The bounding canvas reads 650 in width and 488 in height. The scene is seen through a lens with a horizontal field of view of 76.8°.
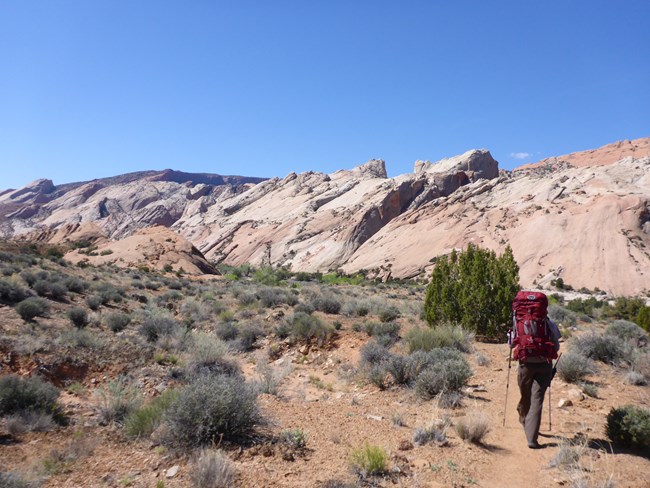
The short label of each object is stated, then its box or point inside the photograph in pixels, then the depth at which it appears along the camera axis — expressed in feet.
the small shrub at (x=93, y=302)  48.60
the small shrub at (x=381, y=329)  41.81
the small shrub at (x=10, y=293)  41.63
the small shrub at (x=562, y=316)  54.34
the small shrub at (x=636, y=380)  27.30
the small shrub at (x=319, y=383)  30.11
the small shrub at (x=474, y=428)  18.28
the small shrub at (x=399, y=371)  27.73
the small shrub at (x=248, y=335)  42.88
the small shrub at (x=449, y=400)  23.25
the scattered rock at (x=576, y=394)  24.09
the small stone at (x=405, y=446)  17.87
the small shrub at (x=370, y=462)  15.38
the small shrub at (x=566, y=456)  15.98
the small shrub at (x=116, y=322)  41.55
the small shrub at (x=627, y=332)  40.11
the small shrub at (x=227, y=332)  43.91
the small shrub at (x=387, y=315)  51.19
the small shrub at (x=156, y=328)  38.40
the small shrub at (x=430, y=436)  18.28
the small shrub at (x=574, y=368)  27.02
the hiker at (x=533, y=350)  17.93
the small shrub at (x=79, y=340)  30.71
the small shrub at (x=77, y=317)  40.47
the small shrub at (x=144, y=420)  18.49
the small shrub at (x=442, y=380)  24.75
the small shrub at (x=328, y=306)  56.13
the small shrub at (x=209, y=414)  17.04
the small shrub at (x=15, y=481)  13.16
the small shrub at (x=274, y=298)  61.09
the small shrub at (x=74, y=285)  54.49
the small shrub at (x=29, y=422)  18.15
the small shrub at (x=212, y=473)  13.84
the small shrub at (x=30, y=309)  37.89
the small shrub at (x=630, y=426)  16.97
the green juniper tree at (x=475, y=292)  42.65
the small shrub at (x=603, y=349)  32.30
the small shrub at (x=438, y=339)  33.30
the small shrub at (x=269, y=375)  26.76
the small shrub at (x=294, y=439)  17.60
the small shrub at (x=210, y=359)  29.19
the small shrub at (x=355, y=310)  54.95
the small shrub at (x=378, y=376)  27.91
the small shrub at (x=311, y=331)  43.34
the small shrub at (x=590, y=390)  24.70
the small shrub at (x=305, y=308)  53.93
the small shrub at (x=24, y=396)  19.51
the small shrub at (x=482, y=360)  32.17
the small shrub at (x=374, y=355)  31.46
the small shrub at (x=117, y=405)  20.47
